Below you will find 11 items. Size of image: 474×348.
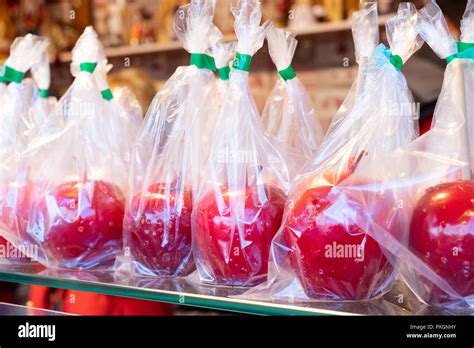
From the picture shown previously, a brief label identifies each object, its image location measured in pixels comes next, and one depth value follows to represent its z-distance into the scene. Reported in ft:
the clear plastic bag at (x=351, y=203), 2.23
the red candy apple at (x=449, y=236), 2.09
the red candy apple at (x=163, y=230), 2.72
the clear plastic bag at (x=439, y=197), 2.10
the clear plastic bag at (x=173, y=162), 2.73
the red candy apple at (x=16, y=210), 3.12
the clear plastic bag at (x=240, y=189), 2.51
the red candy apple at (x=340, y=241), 2.22
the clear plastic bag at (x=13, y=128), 3.19
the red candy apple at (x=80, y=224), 2.92
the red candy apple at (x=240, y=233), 2.50
